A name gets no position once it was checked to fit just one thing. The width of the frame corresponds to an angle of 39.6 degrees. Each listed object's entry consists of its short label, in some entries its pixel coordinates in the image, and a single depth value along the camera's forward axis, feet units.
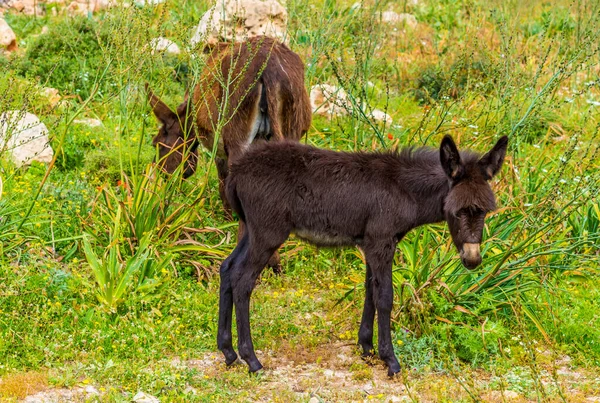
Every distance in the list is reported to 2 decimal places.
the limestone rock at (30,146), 29.19
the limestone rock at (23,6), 43.19
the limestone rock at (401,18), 44.30
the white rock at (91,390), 17.49
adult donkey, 23.98
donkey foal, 19.20
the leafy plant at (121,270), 21.16
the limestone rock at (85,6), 42.04
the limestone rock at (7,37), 37.37
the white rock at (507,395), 17.99
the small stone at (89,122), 33.14
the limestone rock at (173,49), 38.26
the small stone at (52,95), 33.35
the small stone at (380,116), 33.59
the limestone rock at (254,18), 36.37
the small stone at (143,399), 16.85
